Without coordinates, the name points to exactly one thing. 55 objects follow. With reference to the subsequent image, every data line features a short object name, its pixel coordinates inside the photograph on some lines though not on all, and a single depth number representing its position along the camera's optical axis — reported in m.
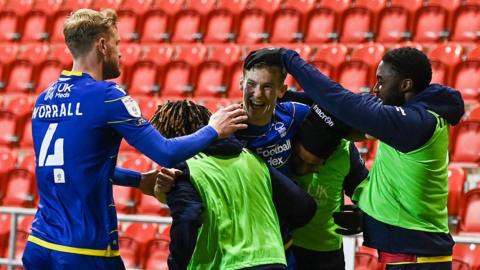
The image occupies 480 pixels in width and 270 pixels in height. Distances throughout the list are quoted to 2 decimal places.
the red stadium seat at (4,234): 14.61
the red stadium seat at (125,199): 15.33
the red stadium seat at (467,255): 10.90
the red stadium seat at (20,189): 16.19
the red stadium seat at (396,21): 18.17
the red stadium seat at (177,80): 18.50
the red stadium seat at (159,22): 20.64
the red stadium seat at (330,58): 17.17
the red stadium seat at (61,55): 20.36
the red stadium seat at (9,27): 22.02
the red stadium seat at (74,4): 22.28
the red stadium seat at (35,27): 21.95
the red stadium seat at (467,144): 14.34
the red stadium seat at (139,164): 15.06
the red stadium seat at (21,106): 18.30
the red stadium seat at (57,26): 21.80
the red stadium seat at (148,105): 17.07
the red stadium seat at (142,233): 13.56
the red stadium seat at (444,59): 15.99
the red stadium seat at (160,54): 19.22
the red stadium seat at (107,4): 21.97
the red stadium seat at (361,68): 16.87
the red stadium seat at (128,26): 20.95
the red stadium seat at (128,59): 19.36
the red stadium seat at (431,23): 17.78
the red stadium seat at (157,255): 13.25
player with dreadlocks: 5.88
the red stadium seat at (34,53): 20.48
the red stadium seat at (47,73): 19.96
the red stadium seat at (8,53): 20.58
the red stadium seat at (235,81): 17.89
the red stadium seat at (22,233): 13.94
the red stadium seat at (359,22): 18.53
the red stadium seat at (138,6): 21.34
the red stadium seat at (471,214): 12.75
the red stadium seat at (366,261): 11.38
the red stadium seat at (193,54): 18.87
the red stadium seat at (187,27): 20.19
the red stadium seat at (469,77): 15.92
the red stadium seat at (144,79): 18.89
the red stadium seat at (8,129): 18.23
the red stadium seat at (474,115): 14.56
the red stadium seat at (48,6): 22.34
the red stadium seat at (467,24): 17.55
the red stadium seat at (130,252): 13.66
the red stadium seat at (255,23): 19.46
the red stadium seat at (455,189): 12.80
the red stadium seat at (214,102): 16.34
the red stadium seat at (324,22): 18.92
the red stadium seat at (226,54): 18.50
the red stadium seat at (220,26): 19.78
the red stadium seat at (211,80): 18.16
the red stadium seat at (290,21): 19.16
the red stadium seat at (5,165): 16.39
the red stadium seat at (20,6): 22.41
